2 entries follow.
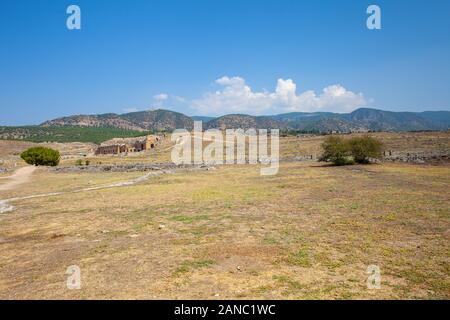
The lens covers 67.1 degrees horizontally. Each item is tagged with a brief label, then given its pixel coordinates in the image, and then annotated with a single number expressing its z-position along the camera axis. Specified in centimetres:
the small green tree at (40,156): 6188
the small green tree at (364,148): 4612
